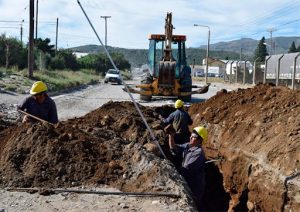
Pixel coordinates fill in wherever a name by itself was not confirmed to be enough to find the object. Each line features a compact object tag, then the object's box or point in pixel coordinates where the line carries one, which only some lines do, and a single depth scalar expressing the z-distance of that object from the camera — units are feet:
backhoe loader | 71.10
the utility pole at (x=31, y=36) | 99.30
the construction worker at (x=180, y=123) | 36.32
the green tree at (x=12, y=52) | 133.59
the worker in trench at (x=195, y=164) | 25.27
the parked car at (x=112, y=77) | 148.50
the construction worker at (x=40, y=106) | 27.35
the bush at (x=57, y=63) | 175.60
